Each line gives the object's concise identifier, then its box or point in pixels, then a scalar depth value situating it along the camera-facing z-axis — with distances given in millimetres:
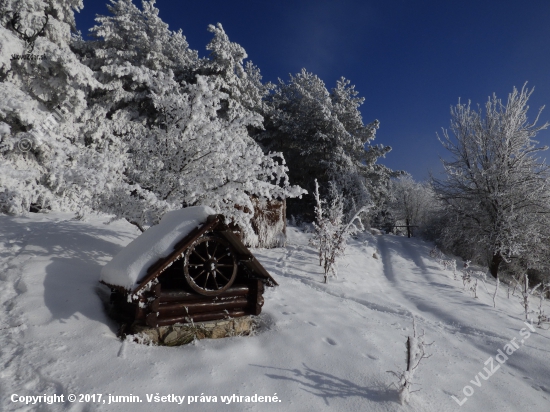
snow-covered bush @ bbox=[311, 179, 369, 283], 10461
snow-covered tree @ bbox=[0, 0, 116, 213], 9617
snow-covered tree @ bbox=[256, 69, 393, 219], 20406
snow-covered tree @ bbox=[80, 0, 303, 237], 6828
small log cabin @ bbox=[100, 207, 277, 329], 4723
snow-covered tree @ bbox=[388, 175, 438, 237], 30969
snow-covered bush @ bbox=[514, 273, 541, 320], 9028
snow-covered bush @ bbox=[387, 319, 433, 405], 4133
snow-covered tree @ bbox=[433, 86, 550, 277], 14369
